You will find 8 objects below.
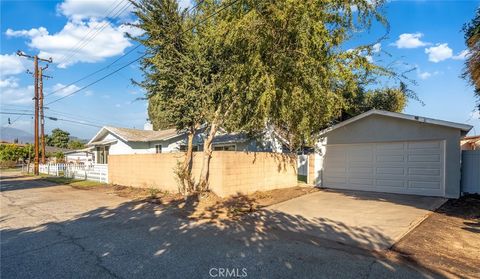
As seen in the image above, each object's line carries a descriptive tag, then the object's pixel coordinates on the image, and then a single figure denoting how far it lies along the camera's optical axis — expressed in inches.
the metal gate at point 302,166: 824.3
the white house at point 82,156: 1146.8
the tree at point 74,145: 2598.4
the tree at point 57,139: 2758.4
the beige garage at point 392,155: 435.5
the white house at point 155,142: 711.1
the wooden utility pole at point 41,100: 1055.0
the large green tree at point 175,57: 418.0
